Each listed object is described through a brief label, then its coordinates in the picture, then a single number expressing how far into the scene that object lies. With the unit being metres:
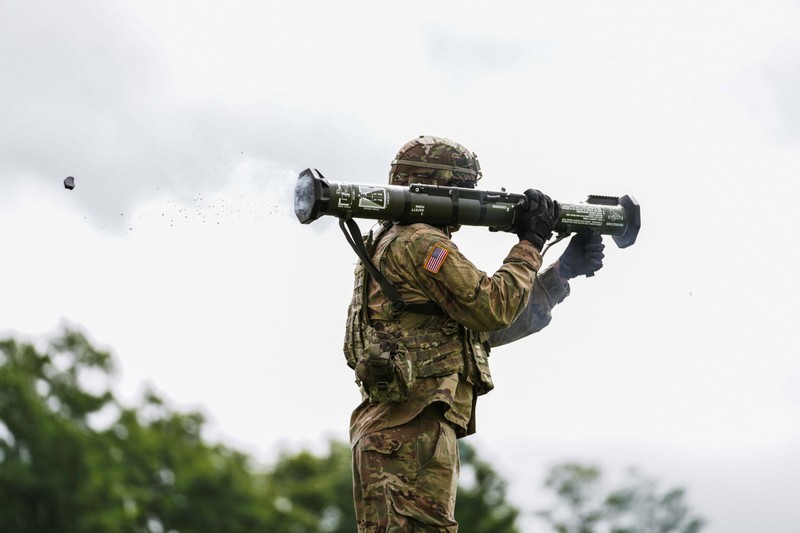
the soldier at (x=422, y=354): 16.41
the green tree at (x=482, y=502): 86.33
